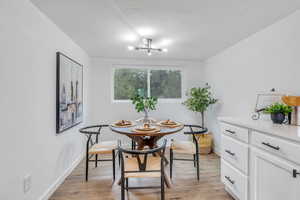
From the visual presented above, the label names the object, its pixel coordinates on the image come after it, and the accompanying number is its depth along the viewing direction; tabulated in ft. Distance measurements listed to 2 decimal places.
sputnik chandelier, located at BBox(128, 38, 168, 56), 8.63
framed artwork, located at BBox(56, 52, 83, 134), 7.30
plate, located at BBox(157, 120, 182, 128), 8.16
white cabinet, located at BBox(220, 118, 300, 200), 4.21
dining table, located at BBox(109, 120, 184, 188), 6.87
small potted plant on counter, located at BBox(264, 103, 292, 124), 5.77
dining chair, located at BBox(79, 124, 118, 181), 7.91
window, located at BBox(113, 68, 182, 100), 12.99
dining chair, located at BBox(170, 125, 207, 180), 8.00
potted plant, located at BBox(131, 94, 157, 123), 8.57
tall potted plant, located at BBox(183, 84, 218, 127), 11.46
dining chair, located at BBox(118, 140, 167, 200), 5.33
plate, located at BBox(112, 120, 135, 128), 8.33
